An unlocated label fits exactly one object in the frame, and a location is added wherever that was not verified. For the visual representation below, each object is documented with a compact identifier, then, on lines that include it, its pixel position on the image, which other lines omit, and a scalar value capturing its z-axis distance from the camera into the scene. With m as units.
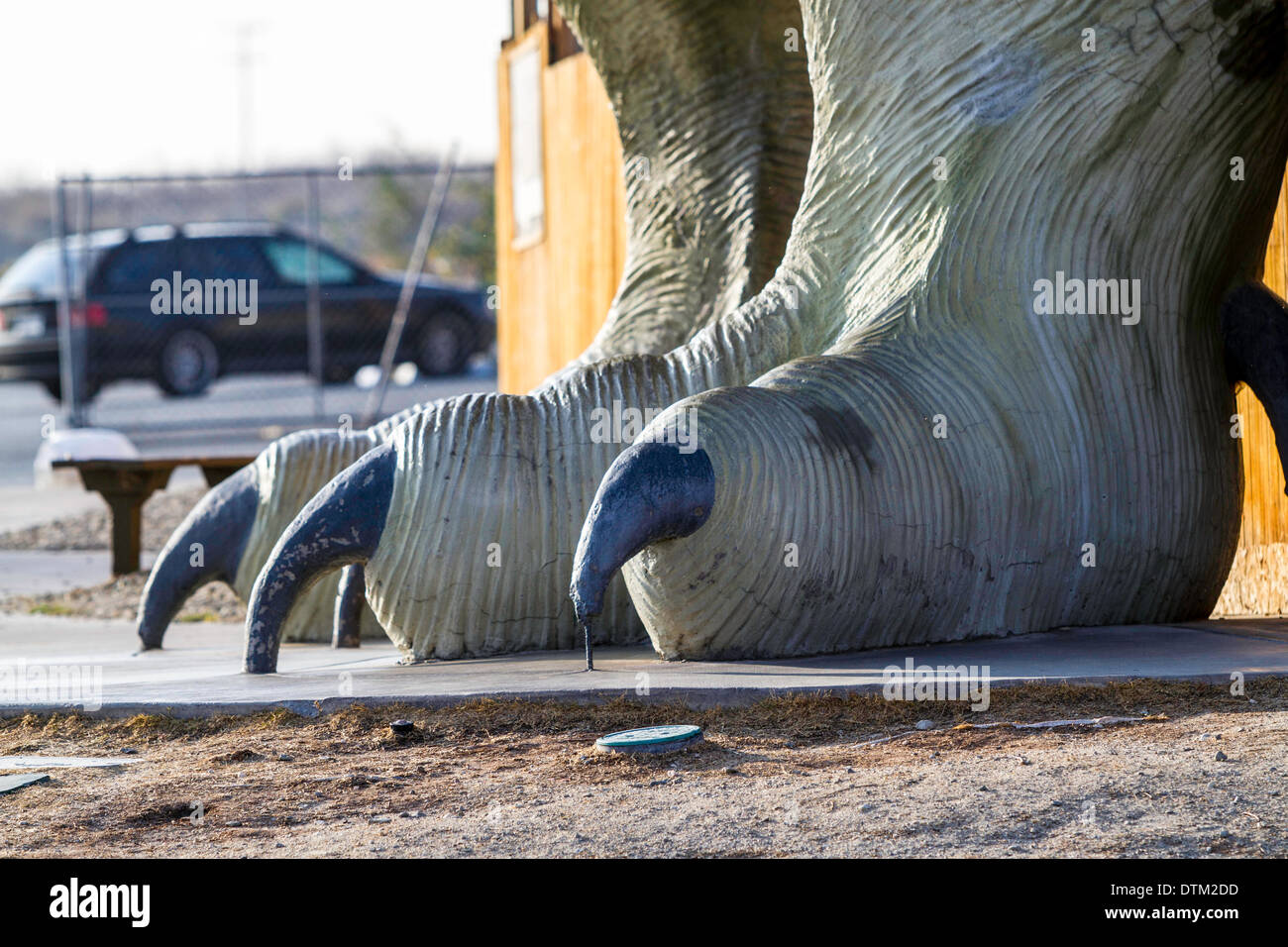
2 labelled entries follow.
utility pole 46.38
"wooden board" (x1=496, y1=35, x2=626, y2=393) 10.69
